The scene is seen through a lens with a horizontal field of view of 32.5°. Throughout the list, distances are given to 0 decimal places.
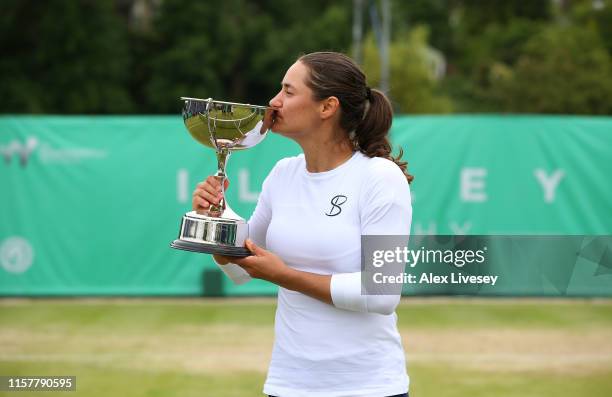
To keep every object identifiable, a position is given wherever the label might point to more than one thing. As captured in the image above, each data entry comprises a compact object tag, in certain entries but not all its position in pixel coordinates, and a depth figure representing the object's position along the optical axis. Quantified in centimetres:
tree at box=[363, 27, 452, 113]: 2973
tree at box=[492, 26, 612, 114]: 3353
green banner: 1133
